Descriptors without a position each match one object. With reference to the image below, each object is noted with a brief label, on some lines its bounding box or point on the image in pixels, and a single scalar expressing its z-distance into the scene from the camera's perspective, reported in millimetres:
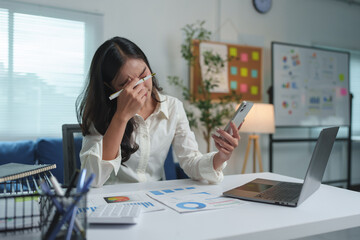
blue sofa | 2129
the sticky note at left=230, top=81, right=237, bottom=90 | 3254
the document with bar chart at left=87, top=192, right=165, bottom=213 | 832
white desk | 644
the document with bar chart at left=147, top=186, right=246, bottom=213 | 827
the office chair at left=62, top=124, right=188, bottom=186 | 1415
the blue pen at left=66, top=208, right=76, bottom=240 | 530
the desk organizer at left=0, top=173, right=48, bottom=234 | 641
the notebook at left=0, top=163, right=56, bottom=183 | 675
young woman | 1148
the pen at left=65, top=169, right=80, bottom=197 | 547
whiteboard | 3336
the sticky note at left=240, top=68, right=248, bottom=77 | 3311
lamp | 2842
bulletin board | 3035
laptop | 811
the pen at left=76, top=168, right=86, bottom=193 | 549
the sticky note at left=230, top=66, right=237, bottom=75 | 3246
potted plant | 2867
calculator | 681
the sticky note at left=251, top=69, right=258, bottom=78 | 3377
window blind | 2381
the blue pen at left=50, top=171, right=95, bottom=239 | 511
